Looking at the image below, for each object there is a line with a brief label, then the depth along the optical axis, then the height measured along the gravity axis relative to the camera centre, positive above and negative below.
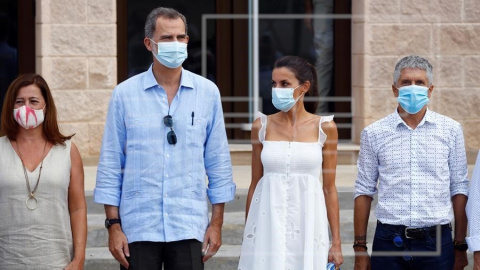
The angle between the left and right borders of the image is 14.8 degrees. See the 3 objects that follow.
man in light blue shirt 9.26 -0.21
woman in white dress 9.50 -0.34
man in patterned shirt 9.58 -0.28
